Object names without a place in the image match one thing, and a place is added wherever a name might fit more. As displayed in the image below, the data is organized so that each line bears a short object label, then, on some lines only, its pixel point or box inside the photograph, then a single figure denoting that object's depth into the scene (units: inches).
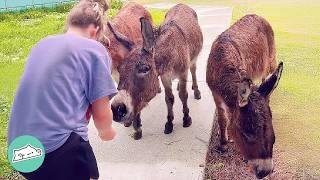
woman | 74.5
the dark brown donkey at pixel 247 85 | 106.2
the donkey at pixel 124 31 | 140.5
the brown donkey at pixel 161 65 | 128.7
